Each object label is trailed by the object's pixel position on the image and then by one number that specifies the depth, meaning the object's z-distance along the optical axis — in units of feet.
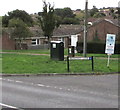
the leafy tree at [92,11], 433.69
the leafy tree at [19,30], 165.89
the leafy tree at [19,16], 289.47
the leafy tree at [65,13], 406.21
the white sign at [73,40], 100.92
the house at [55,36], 191.48
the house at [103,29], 193.15
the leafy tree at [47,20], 157.48
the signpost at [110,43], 66.95
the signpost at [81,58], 65.51
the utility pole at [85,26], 95.71
